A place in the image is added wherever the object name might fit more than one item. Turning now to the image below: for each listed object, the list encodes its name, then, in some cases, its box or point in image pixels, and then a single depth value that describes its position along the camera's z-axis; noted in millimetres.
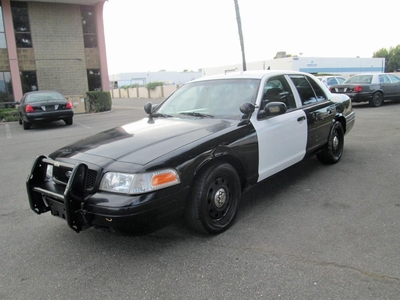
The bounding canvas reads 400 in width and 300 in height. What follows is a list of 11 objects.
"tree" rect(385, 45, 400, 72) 69312
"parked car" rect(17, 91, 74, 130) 12695
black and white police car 2875
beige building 20062
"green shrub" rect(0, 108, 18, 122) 16859
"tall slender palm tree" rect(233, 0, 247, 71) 18172
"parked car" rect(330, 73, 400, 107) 15258
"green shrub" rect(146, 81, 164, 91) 44625
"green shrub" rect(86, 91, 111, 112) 20359
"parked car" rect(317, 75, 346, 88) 20688
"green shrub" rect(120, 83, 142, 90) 53578
